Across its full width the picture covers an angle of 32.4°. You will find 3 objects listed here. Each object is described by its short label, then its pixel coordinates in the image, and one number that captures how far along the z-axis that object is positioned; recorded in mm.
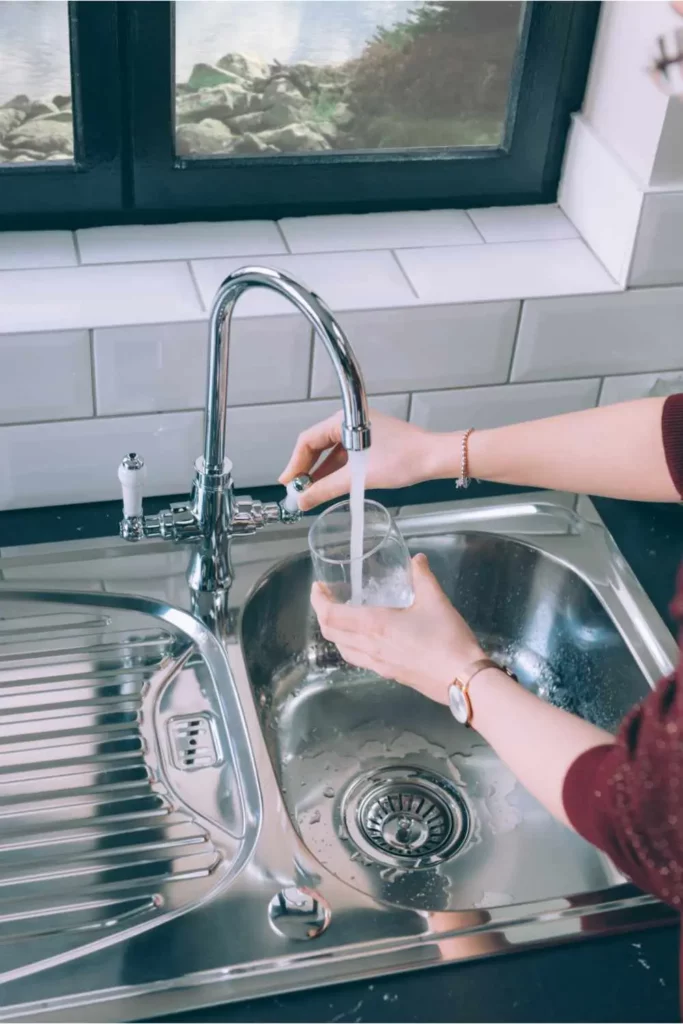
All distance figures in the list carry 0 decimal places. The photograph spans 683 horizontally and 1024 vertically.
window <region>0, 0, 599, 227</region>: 1250
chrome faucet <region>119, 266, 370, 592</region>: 917
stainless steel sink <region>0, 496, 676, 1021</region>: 914
